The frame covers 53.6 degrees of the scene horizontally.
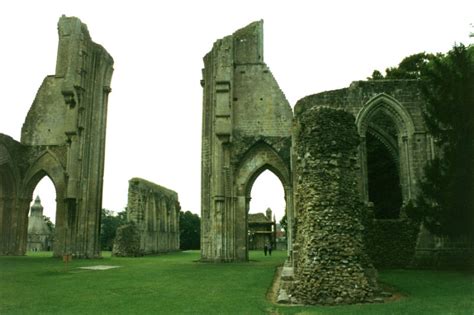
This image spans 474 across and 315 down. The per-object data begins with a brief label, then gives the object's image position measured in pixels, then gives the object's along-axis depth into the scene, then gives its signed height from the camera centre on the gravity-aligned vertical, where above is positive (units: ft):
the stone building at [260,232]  165.89 +0.48
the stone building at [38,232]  208.44 +0.76
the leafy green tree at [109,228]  188.44 +2.30
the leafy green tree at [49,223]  244.50 +5.67
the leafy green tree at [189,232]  187.42 +0.57
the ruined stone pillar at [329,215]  27.86 +1.19
